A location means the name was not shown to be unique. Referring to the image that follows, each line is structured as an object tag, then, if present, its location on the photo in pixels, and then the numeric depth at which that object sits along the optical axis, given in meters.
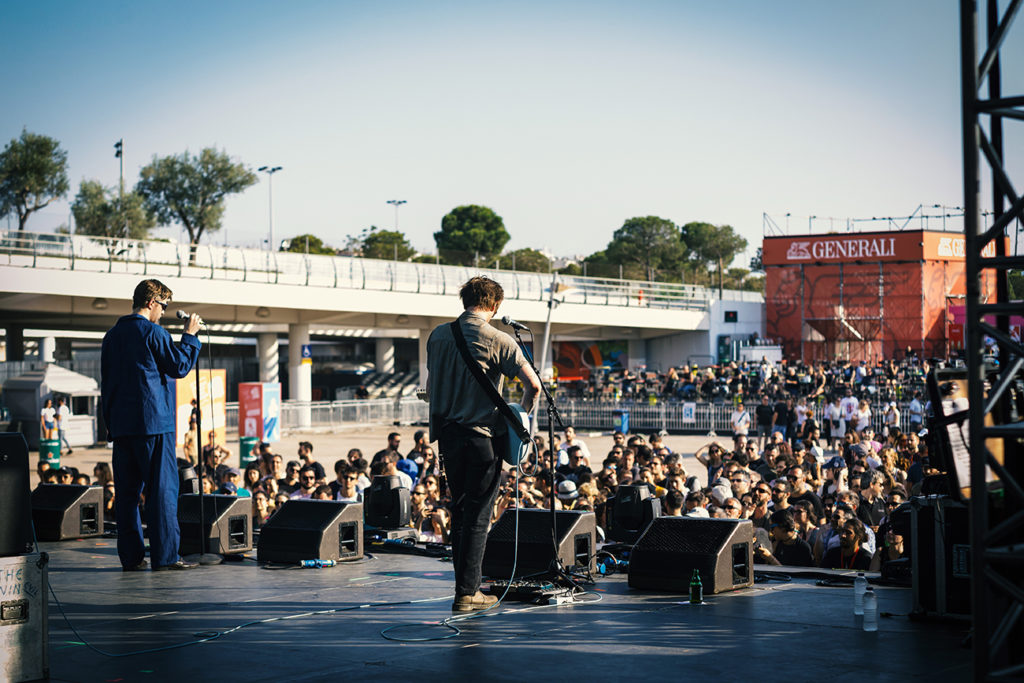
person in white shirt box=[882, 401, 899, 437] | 26.39
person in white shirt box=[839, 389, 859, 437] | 25.51
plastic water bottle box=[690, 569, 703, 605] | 6.00
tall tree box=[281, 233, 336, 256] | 84.81
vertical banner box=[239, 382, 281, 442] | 28.17
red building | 45.75
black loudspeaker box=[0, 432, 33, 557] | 4.43
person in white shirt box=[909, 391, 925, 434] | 28.04
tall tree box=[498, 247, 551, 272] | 93.62
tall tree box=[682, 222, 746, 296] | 105.56
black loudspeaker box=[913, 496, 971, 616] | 5.36
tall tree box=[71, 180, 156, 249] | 68.69
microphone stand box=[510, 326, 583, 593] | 5.89
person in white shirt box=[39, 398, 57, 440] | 28.05
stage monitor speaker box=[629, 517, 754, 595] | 6.29
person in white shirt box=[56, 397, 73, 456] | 28.67
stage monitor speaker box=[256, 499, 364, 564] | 7.51
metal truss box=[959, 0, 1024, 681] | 3.74
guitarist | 5.62
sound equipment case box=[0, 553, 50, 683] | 4.32
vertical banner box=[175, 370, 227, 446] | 24.44
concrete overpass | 31.41
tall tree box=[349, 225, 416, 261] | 87.62
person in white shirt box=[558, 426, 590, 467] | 15.82
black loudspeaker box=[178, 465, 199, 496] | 9.50
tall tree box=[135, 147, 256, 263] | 73.50
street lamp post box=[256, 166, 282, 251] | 67.38
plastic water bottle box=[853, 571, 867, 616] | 5.40
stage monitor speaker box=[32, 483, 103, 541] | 9.02
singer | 6.84
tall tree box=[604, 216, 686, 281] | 100.75
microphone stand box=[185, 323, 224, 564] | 7.56
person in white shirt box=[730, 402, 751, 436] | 27.16
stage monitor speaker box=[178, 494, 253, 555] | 7.93
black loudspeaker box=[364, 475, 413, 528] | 8.66
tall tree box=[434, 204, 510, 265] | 95.81
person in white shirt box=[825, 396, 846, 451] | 25.94
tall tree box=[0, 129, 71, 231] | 61.38
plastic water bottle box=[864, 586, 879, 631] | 5.18
